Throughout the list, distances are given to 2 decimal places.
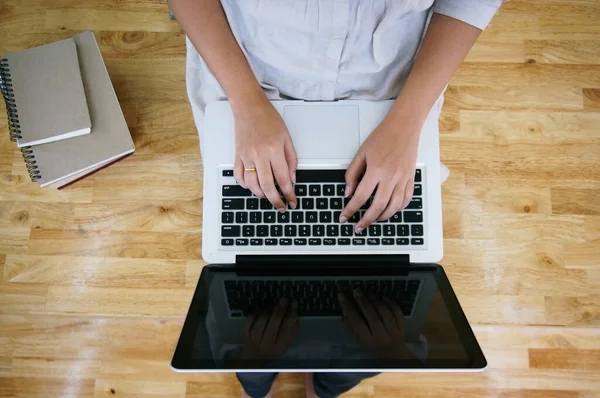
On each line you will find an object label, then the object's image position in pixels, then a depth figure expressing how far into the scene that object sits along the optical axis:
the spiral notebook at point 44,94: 1.15
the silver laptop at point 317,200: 0.74
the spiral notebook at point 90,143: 1.15
